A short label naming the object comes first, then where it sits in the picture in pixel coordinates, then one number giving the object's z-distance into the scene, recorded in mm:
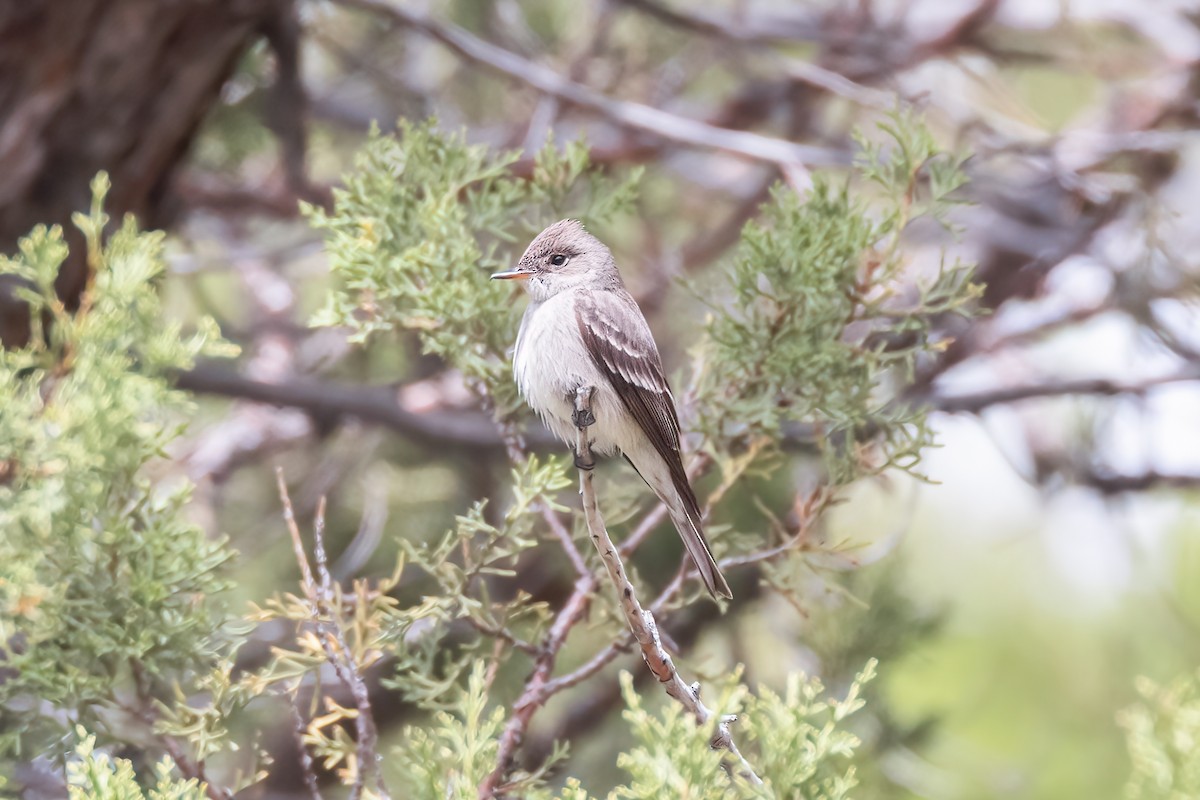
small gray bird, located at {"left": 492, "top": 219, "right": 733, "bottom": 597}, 6109
